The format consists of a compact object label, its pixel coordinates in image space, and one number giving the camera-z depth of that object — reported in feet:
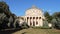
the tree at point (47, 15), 79.92
